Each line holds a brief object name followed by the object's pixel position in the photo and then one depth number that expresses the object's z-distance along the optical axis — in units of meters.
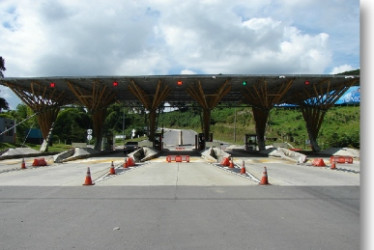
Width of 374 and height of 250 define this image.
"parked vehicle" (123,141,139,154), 51.47
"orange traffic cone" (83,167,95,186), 14.43
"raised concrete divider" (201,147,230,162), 35.79
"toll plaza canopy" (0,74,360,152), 41.97
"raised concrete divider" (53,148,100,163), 31.04
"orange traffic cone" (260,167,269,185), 14.40
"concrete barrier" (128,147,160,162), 34.80
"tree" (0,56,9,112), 62.59
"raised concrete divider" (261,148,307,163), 29.84
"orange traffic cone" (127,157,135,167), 25.30
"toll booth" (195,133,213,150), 53.44
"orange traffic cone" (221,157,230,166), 25.47
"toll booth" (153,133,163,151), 53.84
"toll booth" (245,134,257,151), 52.26
